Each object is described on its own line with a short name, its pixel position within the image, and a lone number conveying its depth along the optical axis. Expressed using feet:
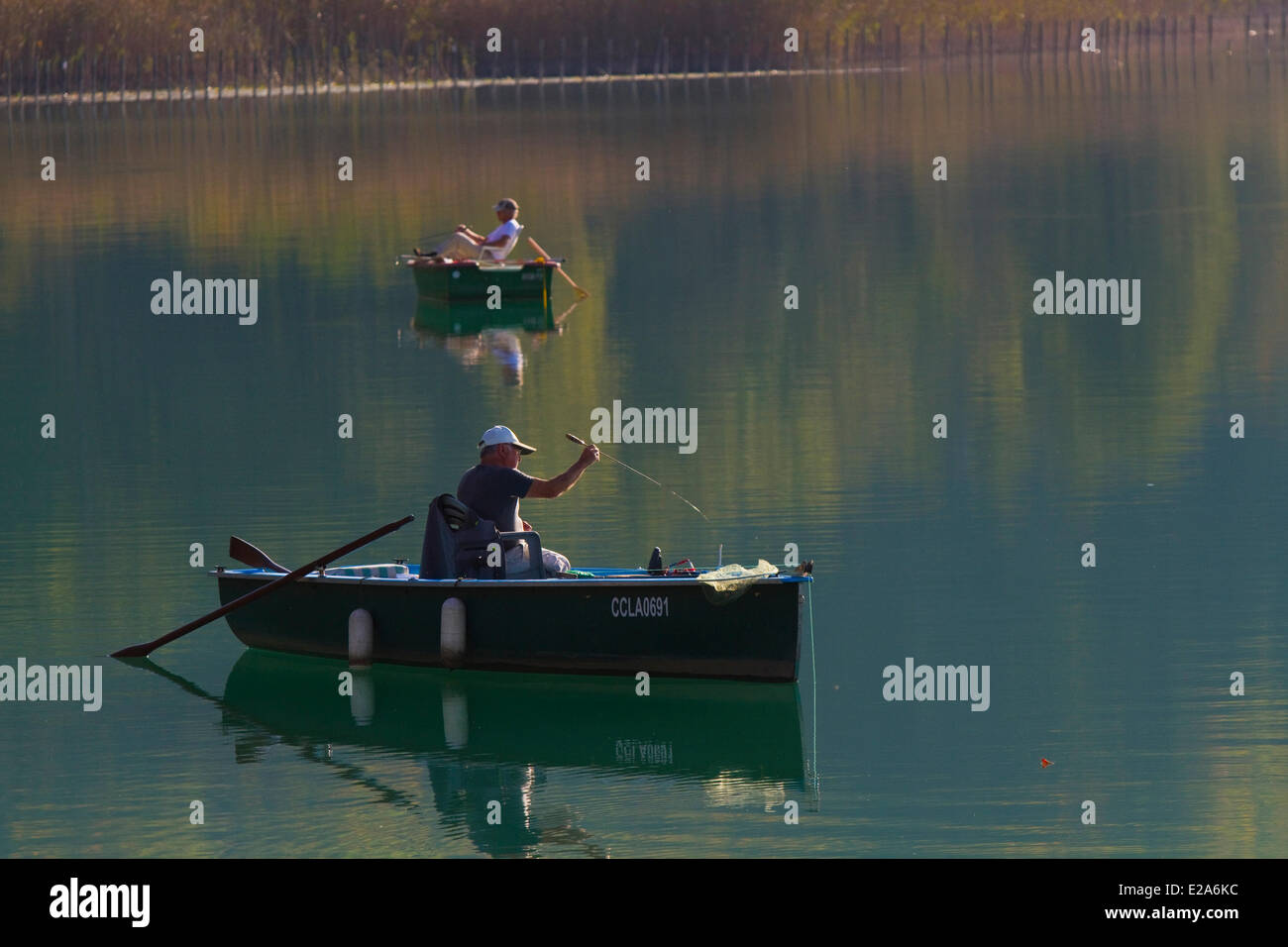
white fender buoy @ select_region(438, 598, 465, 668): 56.39
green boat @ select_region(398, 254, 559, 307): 128.36
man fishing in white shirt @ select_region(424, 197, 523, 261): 127.95
